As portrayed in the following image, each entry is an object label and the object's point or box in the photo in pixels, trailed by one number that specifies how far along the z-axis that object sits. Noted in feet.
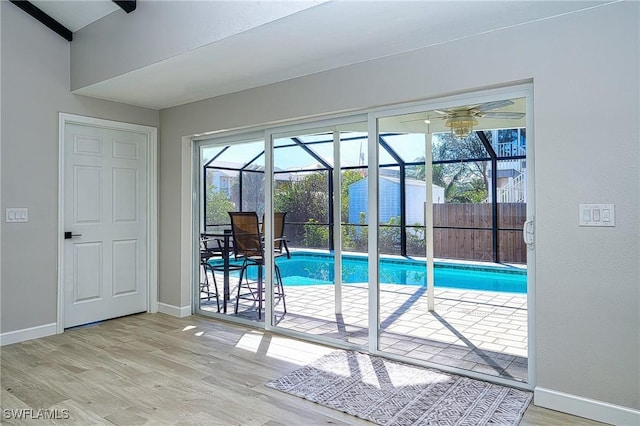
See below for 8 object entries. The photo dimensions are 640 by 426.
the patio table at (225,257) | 15.08
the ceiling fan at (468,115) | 9.53
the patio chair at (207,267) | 15.60
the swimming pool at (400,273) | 9.86
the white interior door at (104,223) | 14.28
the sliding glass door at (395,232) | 9.68
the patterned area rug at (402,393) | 8.13
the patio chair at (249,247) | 14.29
